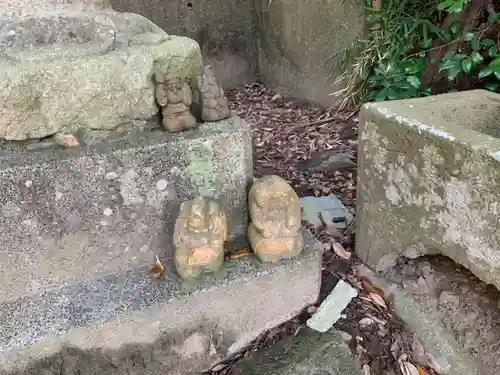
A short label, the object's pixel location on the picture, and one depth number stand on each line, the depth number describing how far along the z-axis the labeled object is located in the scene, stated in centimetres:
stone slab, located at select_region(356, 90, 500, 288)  147
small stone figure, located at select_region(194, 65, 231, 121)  178
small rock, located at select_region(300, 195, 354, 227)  234
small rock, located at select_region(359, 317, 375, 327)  182
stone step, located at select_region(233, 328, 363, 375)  167
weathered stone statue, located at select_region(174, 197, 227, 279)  165
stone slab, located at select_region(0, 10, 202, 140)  162
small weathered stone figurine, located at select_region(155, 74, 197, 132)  173
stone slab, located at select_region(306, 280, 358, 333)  182
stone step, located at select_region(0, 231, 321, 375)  158
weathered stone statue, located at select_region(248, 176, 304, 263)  173
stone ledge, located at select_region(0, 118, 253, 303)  161
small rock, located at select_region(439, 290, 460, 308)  177
